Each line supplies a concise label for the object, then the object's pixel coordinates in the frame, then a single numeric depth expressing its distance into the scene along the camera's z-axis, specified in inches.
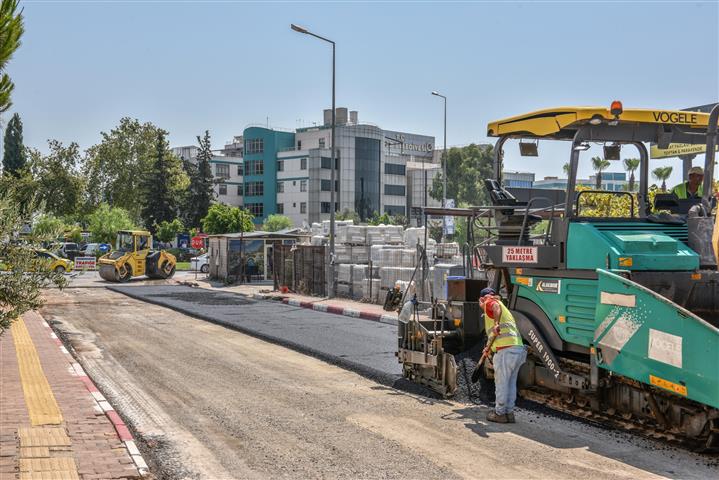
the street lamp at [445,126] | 1617.4
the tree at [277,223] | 3172.0
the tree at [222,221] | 2324.1
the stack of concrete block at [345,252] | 1113.4
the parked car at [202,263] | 1849.9
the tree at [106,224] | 2539.4
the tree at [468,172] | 3390.7
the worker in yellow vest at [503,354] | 344.2
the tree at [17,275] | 246.1
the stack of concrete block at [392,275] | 908.4
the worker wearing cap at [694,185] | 358.0
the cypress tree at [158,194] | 2824.8
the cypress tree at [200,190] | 3046.3
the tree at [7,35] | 207.8
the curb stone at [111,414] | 280.7
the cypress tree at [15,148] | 3376.0
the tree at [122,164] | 3009.1
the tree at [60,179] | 2699.3
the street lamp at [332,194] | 1055.6
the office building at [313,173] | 3572.8
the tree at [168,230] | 2701.8
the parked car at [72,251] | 2156.9
